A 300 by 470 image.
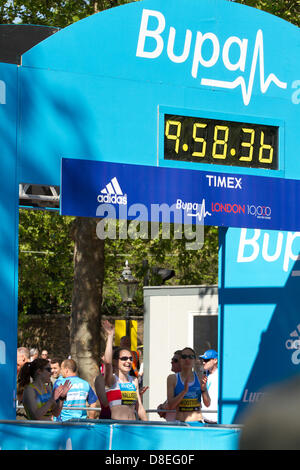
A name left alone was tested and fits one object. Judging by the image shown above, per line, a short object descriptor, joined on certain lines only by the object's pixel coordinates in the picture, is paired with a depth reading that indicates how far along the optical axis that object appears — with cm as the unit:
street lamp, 3846
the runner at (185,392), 1950
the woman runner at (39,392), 1594
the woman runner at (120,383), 1663
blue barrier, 1293
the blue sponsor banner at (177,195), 1513
